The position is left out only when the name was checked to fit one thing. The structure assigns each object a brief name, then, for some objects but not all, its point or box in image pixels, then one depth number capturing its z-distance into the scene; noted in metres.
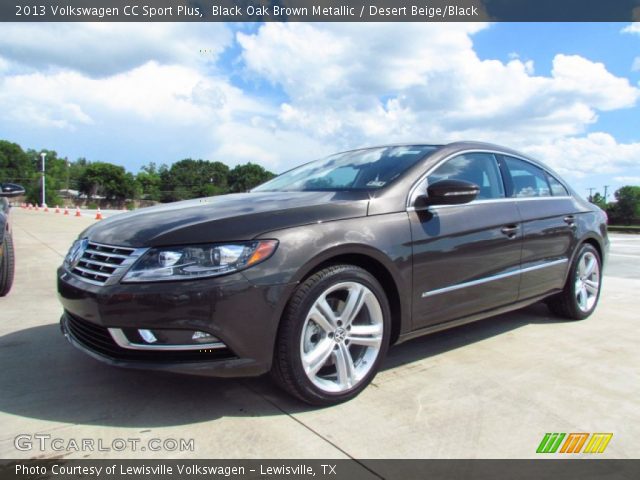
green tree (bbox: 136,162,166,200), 102.43
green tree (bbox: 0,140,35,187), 101.88
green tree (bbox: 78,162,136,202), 98.56
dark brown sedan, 2.32
